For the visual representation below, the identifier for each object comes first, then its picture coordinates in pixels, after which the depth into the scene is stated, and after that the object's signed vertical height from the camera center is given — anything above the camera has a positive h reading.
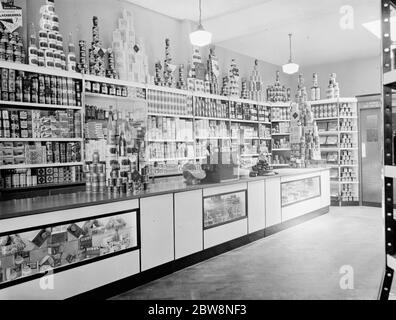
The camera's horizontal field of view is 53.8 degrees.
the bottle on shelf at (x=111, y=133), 3.92 +0.21
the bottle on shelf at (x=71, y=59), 5.32 +1.32
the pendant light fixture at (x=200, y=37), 5.71 +1.70
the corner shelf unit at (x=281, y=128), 10.02 +0.59
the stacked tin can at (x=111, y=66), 5.91 +1.36
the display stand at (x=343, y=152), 9.23 -0.07
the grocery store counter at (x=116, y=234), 2.95 -0.78
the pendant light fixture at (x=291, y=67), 7.97 +1.71
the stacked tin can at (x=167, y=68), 6.93 +1.51
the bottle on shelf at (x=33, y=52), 4.95 +1.32
